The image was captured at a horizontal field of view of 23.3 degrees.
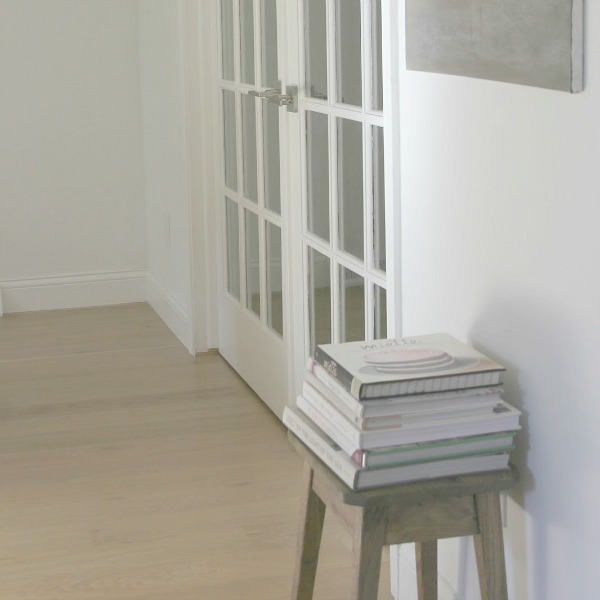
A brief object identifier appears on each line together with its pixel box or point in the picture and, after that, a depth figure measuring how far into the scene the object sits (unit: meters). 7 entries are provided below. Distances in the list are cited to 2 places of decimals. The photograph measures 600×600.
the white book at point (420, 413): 1.95
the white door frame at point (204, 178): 3.37
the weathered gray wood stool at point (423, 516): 1.97
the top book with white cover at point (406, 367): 1.94
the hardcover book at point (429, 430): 1.95
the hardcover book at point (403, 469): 1.96
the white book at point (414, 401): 1.95
